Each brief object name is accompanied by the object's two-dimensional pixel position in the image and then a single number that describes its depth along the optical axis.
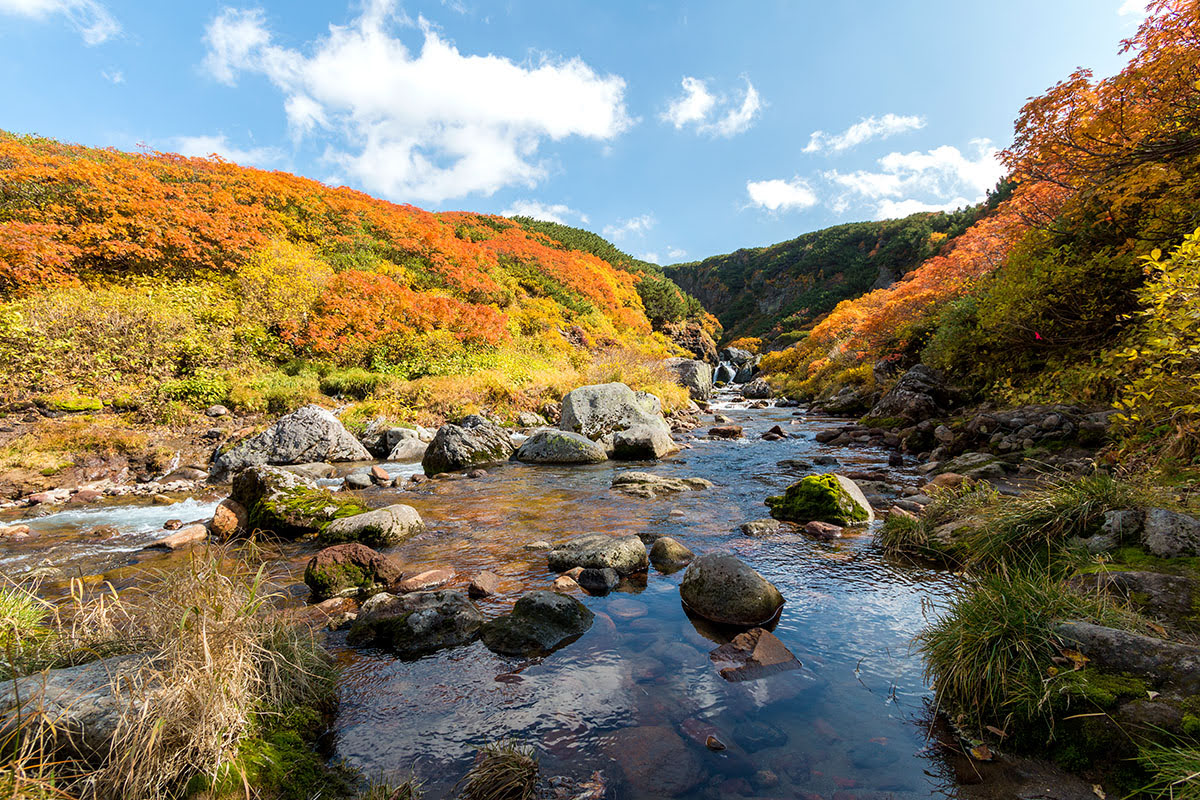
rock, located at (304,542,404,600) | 5.27
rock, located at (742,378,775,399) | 37.90
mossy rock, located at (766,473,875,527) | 7.39
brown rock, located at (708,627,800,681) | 3.90
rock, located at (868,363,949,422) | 15.20
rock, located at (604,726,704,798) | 2.82
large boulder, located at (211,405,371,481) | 10.99
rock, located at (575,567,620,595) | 5.48
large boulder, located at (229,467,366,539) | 7.25
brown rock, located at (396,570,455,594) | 5.51
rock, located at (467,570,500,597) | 5.41
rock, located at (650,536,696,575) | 6.12
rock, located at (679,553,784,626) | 4.70
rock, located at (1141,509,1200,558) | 3.77
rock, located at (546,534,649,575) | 5.91
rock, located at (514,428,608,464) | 13.34
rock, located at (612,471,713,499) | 9.74
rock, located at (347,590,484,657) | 4.34
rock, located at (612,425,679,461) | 13.76
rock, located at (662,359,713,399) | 30.73
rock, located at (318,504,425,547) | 6.96
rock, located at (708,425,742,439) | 17.20
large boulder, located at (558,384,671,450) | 15.79
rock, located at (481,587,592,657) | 4.32
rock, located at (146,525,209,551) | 6.77
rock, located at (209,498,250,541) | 7.24
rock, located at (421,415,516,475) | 12.46
